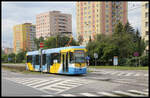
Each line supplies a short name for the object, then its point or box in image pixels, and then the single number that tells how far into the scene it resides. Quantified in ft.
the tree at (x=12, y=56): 275.80
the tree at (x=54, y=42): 130.39
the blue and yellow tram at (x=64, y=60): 65.10
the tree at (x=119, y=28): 227.36
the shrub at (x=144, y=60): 145.22
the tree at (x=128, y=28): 243.15
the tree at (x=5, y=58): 312.95
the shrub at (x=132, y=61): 147.81
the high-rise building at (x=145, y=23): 209.59
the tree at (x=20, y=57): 256.15
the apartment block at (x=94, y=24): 261.85
